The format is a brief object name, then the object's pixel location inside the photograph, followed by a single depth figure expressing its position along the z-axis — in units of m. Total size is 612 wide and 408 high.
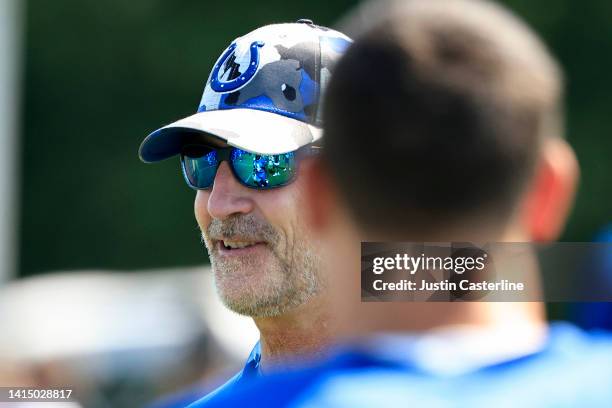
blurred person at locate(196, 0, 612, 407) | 6.13
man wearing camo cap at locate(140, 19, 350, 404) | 6.54
